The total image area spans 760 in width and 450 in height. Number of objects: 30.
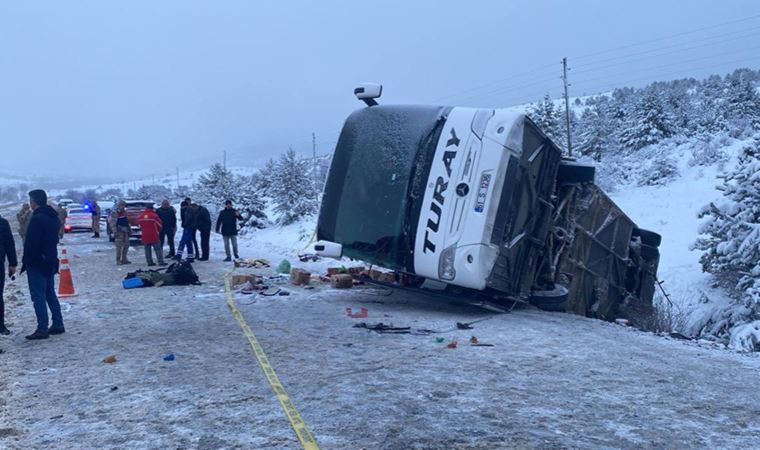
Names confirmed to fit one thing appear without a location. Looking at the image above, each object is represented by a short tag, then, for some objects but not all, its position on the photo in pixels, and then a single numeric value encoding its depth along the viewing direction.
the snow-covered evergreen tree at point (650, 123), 39.00
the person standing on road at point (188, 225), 15.53
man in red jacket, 14.45
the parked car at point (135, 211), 20.92
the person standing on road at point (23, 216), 17.14
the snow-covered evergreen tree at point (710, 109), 39.22
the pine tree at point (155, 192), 76.30
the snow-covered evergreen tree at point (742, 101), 40.53
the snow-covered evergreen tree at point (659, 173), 27.70
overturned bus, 7.43
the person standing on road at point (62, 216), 23.50
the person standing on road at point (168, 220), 16.31
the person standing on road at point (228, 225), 15.81
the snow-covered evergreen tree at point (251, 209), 30.19
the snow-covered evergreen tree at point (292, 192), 30.03
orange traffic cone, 10.29
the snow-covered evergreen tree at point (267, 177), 38.41
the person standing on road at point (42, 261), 6.92
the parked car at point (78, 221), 30.25
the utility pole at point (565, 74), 37.96
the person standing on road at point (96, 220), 27.02
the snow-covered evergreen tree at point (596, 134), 42.12
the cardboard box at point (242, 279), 10.85
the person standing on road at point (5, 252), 7.05
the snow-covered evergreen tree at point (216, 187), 38.12
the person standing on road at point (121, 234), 15.06
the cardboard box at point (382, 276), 10.07
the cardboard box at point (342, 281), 10.59
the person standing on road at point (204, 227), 15.87
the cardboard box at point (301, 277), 11.06
